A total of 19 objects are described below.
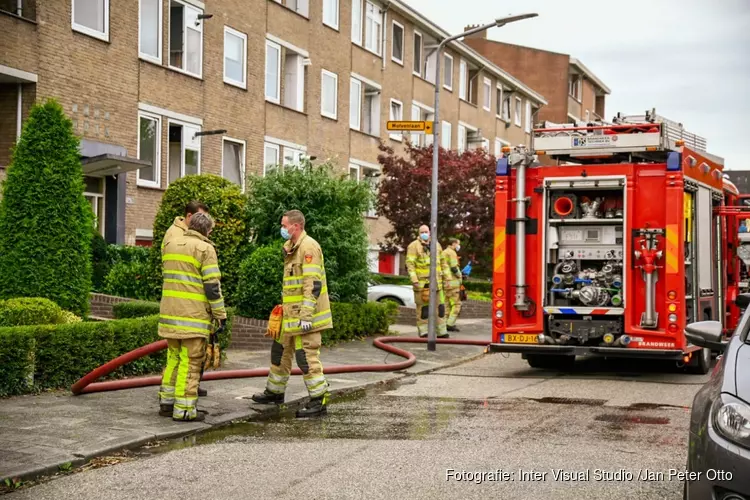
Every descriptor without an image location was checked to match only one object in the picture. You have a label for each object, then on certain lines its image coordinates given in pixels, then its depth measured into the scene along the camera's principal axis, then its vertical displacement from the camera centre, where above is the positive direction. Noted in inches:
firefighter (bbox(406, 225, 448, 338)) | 686.5 +0.5
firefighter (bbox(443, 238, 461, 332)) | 743.6 -2.3
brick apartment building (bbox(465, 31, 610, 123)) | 2251.5 +481.0
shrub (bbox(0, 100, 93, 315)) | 483.2 +30.3
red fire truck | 475.8 +18.9
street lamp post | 625.3 +32.8
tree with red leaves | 1123.9 +96.4
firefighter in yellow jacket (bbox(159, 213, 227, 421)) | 348.2 -12.8
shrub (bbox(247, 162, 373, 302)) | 658.8 +41.9
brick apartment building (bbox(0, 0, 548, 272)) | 776.9 +190.8
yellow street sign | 603.2 +93.2
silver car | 178.7 -28.4
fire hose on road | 370.0 -42.0
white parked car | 912.9 -13.6
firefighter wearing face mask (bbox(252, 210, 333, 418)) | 369.4 -11.1
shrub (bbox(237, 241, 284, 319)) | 613.9 -2.3
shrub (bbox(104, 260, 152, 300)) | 640.4 -3.1
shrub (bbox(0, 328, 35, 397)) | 376.8 -32.4
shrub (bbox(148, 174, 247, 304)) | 631.8 +35.7
